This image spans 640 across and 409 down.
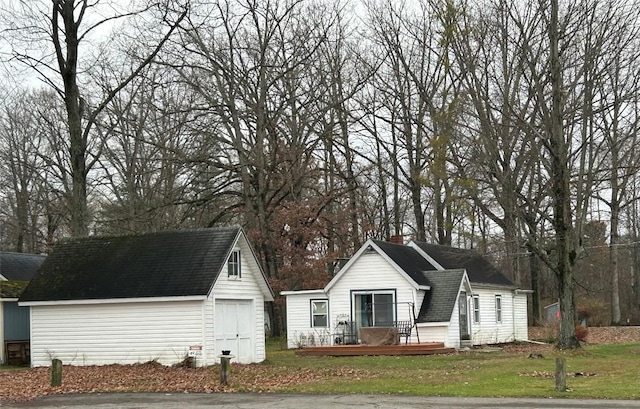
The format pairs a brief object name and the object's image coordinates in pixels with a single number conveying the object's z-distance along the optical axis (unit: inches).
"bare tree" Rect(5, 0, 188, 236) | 1321.4
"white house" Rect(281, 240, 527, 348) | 1384.1
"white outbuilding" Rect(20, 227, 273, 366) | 1038.4
